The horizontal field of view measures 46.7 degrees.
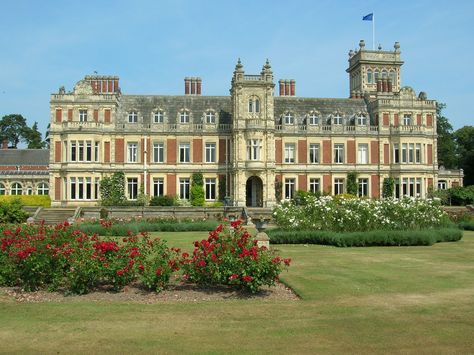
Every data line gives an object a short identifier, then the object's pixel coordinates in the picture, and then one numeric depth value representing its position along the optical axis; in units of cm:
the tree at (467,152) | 6172
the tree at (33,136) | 8804
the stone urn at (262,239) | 1585
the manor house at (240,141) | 4297
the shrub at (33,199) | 4175
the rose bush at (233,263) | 1199
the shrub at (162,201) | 4150
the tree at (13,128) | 8806
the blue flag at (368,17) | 5212
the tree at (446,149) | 6873
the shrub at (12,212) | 3357
